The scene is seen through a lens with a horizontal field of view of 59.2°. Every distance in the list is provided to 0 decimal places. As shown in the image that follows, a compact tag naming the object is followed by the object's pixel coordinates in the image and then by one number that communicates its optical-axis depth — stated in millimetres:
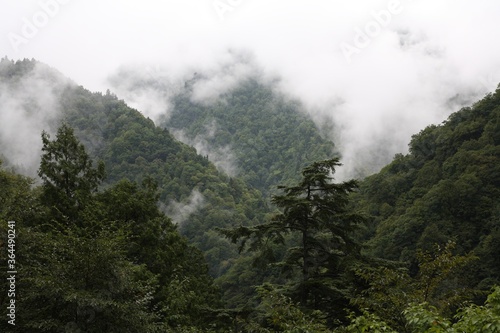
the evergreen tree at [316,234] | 15501
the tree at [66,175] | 20656
